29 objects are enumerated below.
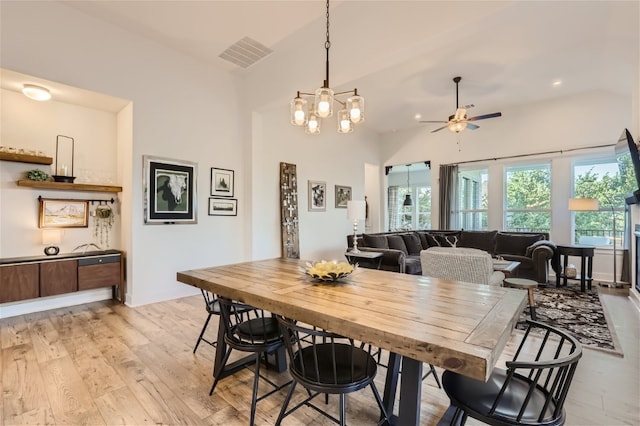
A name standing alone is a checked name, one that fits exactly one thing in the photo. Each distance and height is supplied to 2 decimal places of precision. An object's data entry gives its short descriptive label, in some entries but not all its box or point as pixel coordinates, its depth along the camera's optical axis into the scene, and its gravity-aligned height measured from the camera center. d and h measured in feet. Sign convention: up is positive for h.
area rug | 9.91 -4.11
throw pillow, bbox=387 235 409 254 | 19.69 -1.99
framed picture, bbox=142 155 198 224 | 14.02 +0.98
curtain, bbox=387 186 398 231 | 32.46 +0.75
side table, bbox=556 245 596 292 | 16.04 -2.59
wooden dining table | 3.61 -1.58
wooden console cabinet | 11.30 -2.68
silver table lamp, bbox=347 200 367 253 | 16.38 +0.13
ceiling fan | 15.87 +4.99
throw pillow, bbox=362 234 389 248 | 18.47 -1.76
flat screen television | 11.46 +2.51
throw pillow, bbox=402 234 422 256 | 21.13 -2.21
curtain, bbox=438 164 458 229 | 23.66 +1.30
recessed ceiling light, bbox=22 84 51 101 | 11.72 +4.63
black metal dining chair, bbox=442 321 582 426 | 3.71 -2.64
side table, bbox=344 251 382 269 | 16.31 -2.51
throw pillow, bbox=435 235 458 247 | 21.93 -1.94
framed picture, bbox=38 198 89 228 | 12.80 -0.18
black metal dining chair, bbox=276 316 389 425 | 4.64 -2.68
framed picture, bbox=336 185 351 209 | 23.47 +1.32
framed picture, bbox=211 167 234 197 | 16.44 +1.61
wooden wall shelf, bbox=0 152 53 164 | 11.35 +2.01
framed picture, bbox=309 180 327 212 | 21.44 +1.18
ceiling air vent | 14.08 +7.88
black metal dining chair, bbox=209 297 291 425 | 6.09 -2.71
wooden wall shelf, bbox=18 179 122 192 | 11.93 +1.00
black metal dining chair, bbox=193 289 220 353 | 7.89 -2.70
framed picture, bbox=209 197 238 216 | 16.44 +0.26
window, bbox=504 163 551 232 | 20.67 +1.16
